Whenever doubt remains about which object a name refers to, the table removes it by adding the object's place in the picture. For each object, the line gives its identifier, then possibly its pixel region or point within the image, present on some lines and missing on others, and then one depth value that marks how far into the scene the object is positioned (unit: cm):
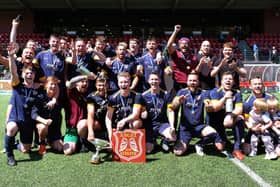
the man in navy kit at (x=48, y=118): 466
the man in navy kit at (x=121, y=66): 547
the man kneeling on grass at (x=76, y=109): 491
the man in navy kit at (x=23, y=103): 448
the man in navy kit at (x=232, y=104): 473
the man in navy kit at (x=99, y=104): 484
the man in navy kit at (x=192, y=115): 477
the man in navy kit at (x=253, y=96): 475
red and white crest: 438
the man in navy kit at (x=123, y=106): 468
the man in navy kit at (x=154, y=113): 488
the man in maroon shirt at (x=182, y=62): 550
